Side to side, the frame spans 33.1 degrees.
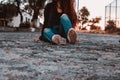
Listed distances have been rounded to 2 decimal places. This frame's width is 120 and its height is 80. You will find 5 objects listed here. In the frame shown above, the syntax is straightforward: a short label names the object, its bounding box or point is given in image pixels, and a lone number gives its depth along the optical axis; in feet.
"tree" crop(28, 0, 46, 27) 61.74
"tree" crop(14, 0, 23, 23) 59.90
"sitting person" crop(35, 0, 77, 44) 11.80
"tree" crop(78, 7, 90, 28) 67.95
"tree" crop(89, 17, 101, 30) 64.03
